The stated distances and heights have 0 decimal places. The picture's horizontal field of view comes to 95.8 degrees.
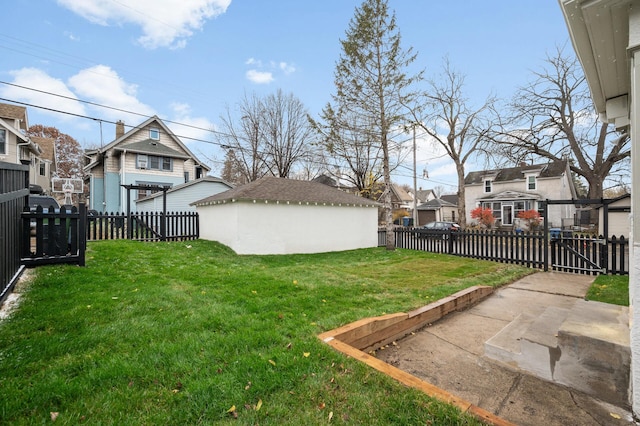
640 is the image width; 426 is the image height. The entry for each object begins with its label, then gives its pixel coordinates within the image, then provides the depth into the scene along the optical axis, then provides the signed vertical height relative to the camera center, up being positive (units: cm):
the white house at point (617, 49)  200 +144
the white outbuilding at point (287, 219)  1052 -18
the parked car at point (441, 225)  2401 -101
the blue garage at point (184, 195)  1816 +133
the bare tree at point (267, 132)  2103 +611
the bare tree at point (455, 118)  1905 +647
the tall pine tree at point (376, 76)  1249 +607
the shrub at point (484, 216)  2639 -29
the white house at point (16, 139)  1855 +516
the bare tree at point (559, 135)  1944 +549
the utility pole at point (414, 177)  2342 +298
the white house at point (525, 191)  2625 +213
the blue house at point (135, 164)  2105 +395
